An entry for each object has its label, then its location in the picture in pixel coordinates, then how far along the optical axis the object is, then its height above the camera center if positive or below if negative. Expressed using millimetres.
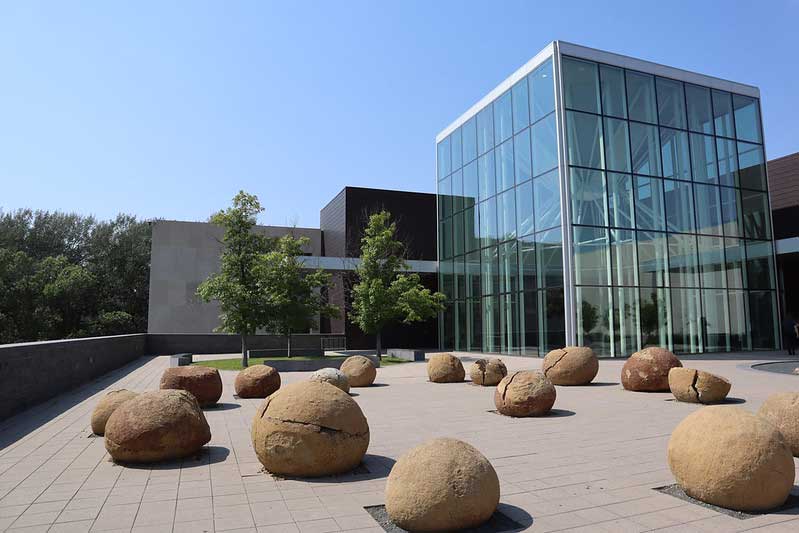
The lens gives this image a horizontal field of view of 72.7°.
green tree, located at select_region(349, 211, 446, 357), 28141 +1509
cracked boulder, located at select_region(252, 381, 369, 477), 6348 -1363
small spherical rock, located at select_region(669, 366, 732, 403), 11703 -1564
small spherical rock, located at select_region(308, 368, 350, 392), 12797 -1396
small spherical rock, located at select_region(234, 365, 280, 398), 13805 -1609
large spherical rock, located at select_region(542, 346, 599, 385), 15320 -1436
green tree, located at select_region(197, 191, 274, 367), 24484 +1985
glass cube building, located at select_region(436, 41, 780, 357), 25328 +5228
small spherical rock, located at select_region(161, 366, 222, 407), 11750 -1337
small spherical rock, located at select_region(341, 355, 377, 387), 16453 -1597
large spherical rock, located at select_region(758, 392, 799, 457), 6983 -1327
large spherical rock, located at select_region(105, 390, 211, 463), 7072 -1437
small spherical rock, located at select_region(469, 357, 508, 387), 16234 -1655
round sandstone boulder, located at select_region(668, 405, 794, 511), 5043 -1404
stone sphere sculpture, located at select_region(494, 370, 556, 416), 10633 -1563
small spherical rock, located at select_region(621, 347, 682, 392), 13594 -1401
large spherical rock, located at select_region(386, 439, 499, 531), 4613 -1493
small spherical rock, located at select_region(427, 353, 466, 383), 17406 -1690
